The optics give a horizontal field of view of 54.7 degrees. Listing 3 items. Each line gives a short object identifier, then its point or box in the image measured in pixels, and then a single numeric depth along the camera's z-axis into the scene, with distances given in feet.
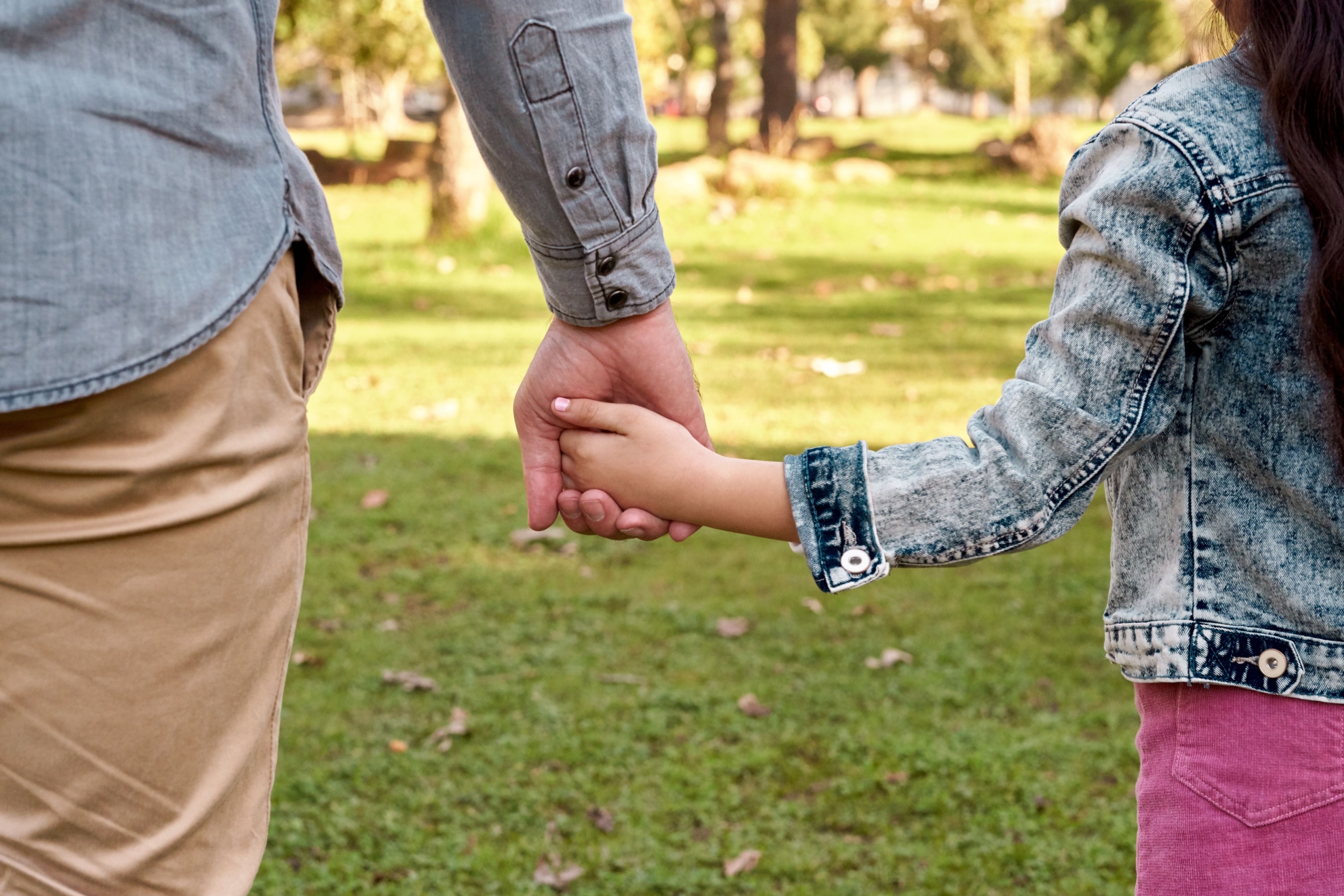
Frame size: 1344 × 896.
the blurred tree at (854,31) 169.68
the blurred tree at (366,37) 51.39
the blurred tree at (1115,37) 116.57
